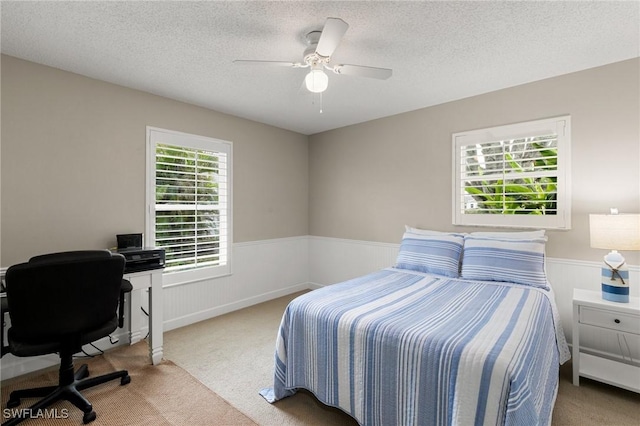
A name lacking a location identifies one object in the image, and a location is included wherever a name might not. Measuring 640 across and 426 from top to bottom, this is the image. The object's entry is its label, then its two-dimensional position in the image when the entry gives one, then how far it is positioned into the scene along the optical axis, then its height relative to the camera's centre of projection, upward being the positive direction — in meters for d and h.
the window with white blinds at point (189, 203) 3.21 +0.10
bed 1.35 -0.69
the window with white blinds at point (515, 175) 2.78 +0.38
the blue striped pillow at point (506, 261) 2.50 -0.41
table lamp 2.15 -0.20
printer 2.48 -0.40
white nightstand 2.11 -0.81
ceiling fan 1.89 +0.97
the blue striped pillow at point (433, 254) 2.89 -0.40
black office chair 1.72 -0.59
